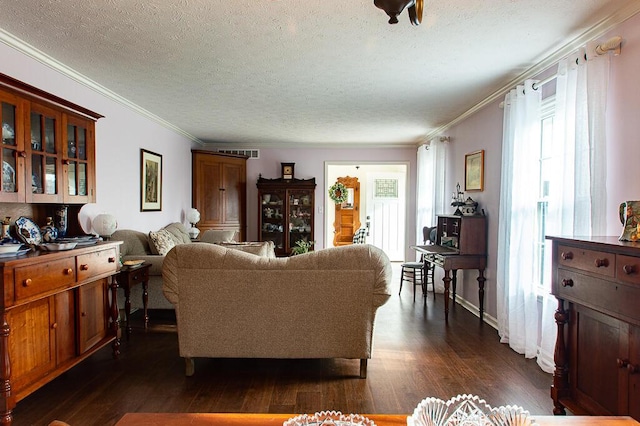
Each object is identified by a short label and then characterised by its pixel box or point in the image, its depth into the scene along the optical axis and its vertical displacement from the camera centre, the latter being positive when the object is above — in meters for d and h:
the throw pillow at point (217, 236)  5.93 -0.48
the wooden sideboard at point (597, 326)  1.63 -0.58
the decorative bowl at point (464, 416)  0.71 -0.40
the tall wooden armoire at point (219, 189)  6.81 +0.29
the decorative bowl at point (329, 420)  0.75 -0.43
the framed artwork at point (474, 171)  4.45 +0.42
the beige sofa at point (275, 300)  2.62 -0.65
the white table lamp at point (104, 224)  3.54 -0.18
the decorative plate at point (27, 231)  2.49 -0.18
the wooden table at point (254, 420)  0.84 -0.48
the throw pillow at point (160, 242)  4.36 -0.43
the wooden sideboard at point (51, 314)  2.04 -0.71
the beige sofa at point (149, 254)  3.90 -0.54
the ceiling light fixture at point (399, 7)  1.28 +0.68
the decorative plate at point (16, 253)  2.16 -0.28
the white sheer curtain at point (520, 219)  3.27 -0.12
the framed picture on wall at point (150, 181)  4.93 +0.32
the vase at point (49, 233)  2.67 -0.20
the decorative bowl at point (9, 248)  2.16 -0.25
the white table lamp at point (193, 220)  6.05 -0.24
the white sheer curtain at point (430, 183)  5.69 +0.36
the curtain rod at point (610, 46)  2.37 +1.00
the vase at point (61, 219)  2.93 -0.11
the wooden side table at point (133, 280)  3.41 -0.69
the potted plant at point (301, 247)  6.79 -0.76
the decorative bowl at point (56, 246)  2.44 -0.26
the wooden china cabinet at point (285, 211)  7.42 -0.11
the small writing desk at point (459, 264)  4.21 -0.64
